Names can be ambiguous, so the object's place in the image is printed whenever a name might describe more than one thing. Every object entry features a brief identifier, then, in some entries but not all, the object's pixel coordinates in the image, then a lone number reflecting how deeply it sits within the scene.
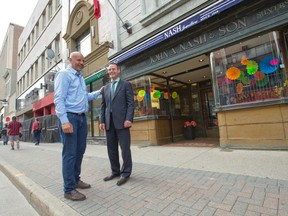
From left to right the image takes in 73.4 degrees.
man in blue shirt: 2.71
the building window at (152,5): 7.50
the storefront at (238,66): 4.77
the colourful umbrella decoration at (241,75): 5.45
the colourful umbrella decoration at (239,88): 5.40
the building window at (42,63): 18.84
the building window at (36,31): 21.09
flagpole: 8.46
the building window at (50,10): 18.09
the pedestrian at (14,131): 10.95
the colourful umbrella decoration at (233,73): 5.55
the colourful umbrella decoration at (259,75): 5.12
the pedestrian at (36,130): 13.46
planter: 9.12
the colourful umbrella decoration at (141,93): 8.21
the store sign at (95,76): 9.64
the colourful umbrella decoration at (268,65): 4.91
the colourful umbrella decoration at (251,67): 5.27
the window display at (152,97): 8.02
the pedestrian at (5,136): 16.64
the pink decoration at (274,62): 4.87
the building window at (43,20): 19.44
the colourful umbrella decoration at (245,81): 5.35
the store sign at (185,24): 5.15
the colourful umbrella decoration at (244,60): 5.45
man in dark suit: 3.34
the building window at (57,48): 15.89
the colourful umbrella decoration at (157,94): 8.25
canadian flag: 9.81
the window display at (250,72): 4.87
